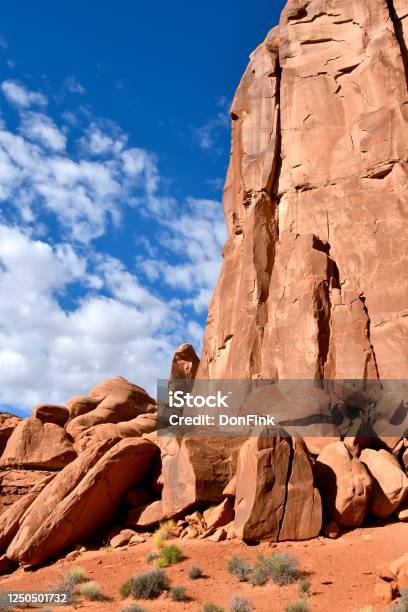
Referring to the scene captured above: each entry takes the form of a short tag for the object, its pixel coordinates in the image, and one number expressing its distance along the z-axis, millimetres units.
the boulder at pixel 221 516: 18416
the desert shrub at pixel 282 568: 14166
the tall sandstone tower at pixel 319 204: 22750
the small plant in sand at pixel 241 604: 12711
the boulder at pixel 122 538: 19527
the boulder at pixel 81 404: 36844
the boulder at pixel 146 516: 19969
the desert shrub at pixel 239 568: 14878
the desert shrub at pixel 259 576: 14338
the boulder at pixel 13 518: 20750
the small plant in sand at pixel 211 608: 12656
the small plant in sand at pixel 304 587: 13559
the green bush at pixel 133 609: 12962
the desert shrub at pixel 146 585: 14500
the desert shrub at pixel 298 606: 12462
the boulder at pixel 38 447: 26781
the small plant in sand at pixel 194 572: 15297
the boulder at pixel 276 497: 16609
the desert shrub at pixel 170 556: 16484
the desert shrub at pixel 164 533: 18528
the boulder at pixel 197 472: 19406
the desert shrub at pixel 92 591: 14659
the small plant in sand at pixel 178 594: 14000
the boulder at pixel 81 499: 19359
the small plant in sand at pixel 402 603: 11297
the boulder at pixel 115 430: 28678
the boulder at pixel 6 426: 30141
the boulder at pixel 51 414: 32150
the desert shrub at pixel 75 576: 15870
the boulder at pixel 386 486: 17500
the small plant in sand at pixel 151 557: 17156
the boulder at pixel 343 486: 17062
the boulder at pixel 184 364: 34531
